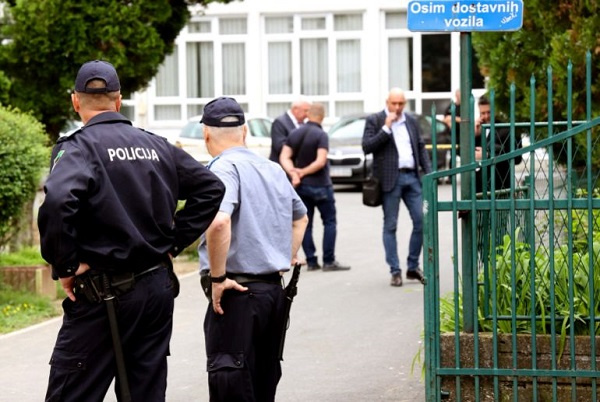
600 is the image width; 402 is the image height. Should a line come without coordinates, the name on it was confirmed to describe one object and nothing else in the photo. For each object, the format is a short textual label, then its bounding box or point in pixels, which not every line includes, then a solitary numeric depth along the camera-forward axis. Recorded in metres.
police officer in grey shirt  8.51
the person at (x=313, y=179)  19.06
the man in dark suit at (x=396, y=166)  17.18
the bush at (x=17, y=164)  14.64
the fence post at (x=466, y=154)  9.06
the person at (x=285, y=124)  19.80
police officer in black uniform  7.24
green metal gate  8.80
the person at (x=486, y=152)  9.25
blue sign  9.16
